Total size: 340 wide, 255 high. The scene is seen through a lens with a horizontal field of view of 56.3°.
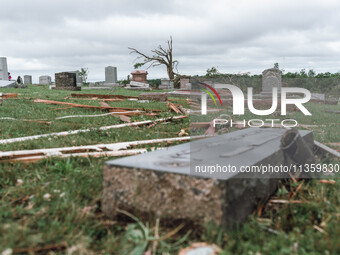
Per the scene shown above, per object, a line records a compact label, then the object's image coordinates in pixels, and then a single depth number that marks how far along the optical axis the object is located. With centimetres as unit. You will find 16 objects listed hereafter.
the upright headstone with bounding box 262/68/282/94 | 1719
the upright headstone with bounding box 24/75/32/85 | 3388
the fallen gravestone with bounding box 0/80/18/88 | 1799
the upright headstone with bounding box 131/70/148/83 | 2621
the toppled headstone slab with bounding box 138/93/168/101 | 1141
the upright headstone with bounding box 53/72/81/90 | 1867
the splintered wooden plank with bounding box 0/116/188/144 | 405
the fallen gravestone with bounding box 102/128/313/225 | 179
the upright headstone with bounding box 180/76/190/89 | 2715
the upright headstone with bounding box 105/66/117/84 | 2883
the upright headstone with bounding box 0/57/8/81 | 2641
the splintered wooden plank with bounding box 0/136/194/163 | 313
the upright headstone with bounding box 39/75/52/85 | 3108
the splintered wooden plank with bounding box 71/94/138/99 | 1150
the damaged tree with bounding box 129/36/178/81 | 3334
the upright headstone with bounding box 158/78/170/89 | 2877
